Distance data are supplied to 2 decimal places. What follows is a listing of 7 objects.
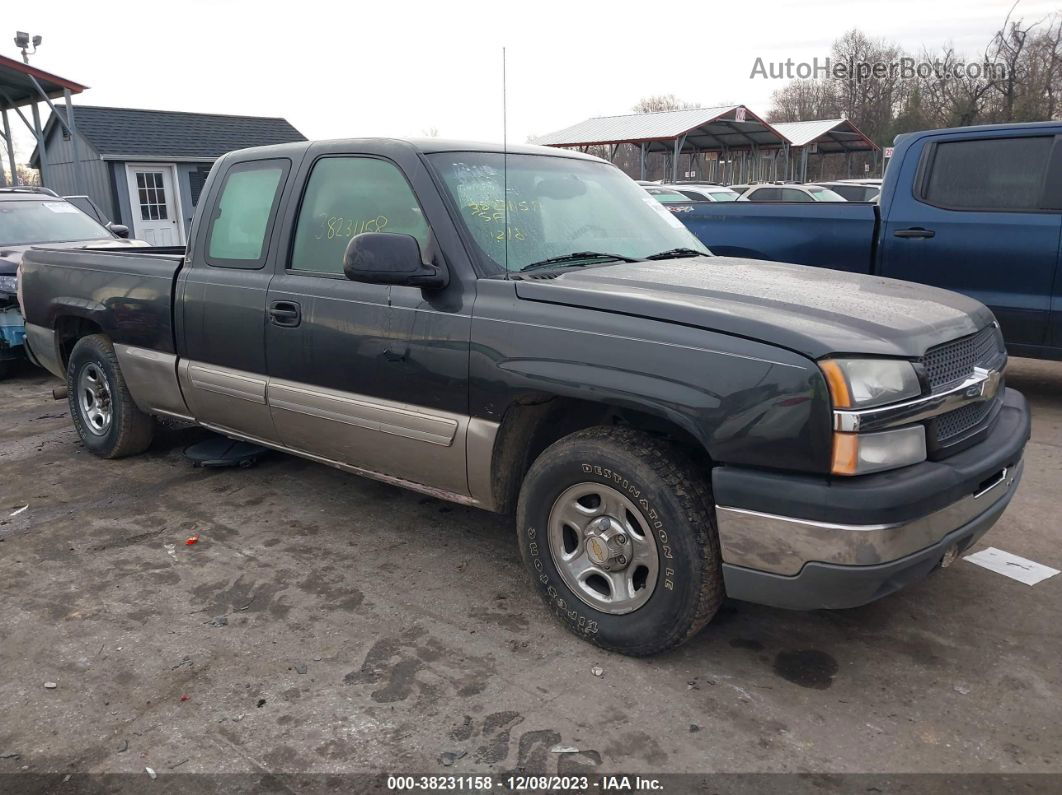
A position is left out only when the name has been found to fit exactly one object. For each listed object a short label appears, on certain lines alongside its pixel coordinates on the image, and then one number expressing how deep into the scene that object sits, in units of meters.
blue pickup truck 5.95
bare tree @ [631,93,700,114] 69.88
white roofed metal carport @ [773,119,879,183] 35.09
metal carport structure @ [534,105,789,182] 28.84
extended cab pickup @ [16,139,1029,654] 2.57
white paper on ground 3.70
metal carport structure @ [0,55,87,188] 16.36
